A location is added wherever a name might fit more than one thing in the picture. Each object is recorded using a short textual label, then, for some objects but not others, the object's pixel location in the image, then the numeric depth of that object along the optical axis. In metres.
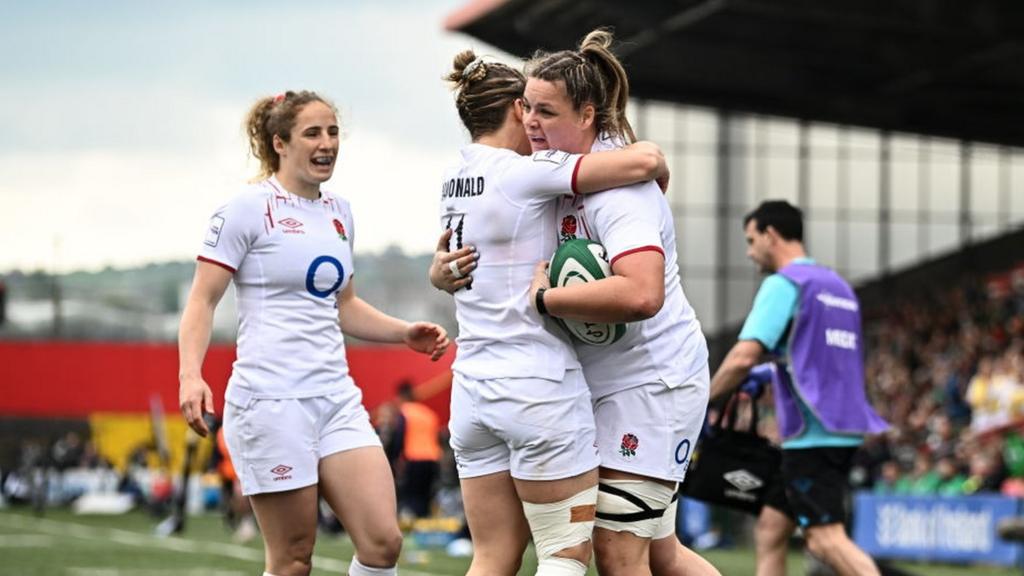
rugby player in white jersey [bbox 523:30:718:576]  10.41
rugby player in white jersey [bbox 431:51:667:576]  10.35
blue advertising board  33.94
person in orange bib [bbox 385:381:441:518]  38.94
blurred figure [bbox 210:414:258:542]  40.69
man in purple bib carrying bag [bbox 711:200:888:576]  15.82
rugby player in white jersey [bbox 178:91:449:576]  12.76
